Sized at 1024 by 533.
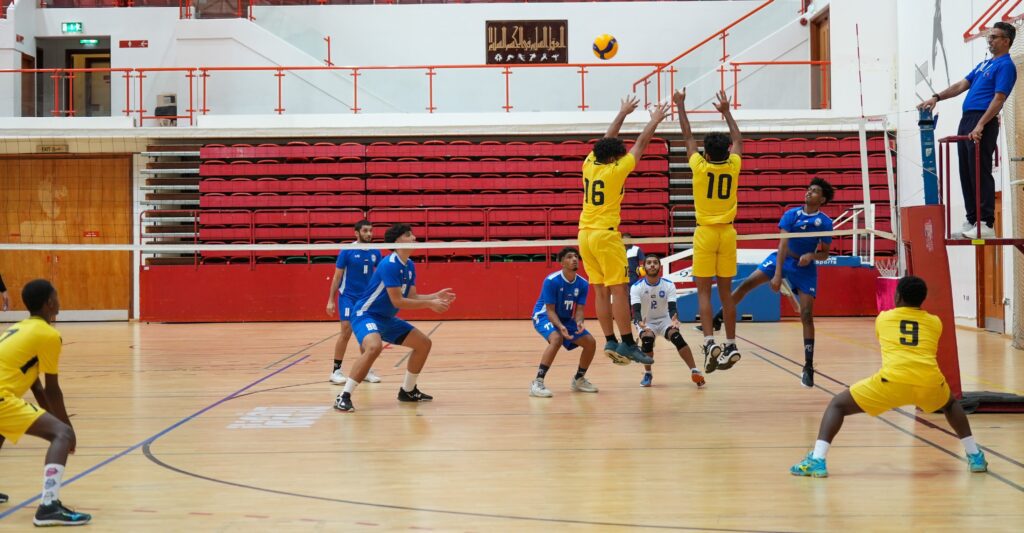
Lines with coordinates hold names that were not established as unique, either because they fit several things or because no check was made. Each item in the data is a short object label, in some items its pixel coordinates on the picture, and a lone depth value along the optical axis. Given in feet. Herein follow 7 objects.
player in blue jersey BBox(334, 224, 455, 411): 25.95
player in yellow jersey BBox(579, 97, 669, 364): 24.97
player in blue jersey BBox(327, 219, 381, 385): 32.50
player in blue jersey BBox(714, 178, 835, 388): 29.04
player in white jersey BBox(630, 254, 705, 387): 31.76
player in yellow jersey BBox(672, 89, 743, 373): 24.73
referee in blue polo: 24.85
